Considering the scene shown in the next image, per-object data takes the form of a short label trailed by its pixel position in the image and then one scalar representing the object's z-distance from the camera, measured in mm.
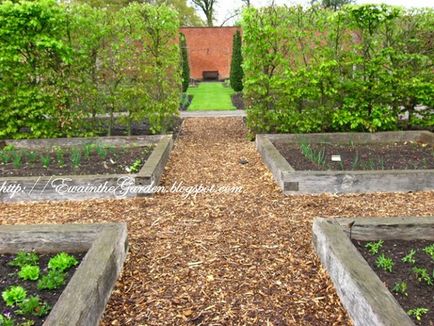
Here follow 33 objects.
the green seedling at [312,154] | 5938
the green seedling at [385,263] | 3020
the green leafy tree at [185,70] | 18141
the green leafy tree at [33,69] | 7219
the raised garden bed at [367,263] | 2412
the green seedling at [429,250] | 3177
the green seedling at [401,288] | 2740
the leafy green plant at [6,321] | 2448
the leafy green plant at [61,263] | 3139
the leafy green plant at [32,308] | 2609
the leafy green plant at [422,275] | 2859
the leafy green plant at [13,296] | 2719
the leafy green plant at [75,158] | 6043
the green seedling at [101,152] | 6479
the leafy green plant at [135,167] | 5805
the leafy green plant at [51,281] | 2895
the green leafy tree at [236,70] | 18734
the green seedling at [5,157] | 6369
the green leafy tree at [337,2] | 33306
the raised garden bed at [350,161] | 5191
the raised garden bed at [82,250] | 2465
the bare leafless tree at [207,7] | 38562
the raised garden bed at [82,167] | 5223
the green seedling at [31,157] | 6398
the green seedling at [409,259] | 3109
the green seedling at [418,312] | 2511
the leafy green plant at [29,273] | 3023
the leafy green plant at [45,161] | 6011
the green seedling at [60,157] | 6223
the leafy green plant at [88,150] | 6535
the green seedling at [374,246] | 3262
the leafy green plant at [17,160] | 6049
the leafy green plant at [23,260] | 3252
